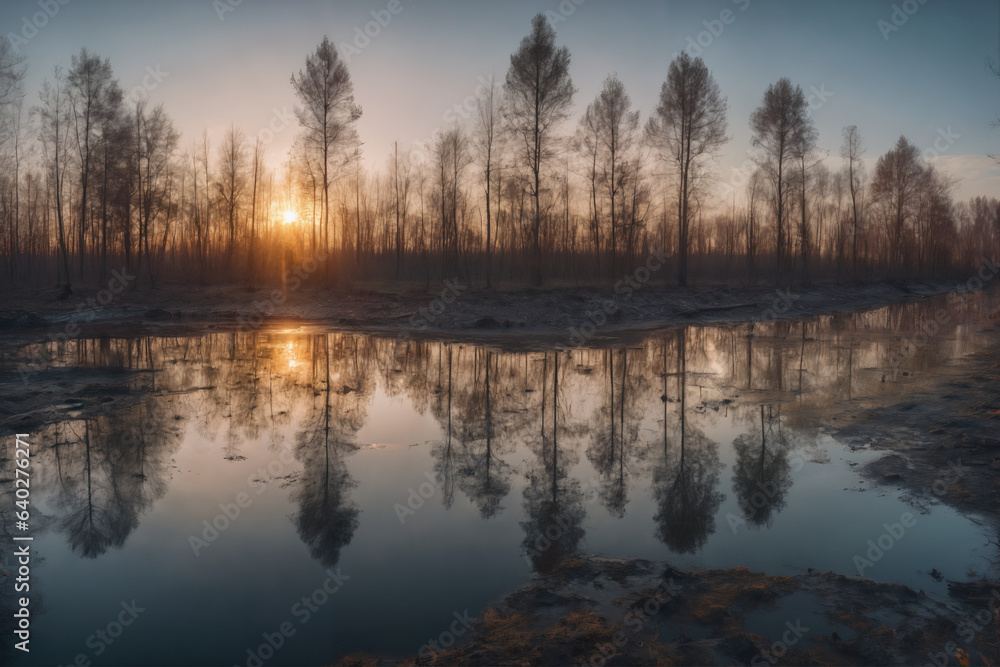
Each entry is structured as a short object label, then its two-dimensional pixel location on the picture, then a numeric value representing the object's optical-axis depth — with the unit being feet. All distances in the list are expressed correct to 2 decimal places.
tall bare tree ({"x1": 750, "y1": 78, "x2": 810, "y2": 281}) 121.08
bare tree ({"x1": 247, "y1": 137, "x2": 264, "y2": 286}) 140.48
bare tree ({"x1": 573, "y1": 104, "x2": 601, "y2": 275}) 110.22
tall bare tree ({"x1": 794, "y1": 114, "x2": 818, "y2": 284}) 122.42
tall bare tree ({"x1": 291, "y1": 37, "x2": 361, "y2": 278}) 98.07
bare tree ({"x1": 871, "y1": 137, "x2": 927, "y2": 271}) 167.63
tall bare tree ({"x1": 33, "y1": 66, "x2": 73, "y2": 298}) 99.90
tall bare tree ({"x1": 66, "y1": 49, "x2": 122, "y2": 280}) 98.02
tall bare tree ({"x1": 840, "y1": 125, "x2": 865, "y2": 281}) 158.86
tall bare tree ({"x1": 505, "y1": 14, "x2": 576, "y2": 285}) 89.40
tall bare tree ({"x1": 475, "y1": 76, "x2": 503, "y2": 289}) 99.86
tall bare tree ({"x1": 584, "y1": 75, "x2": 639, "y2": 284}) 107.45
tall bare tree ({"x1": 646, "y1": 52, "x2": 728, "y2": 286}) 100.48
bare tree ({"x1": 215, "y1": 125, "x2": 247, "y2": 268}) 133.57
